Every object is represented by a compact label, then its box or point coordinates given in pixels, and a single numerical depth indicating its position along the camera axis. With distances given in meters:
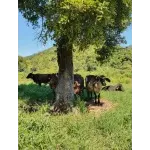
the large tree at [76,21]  3.86
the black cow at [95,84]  3.92
